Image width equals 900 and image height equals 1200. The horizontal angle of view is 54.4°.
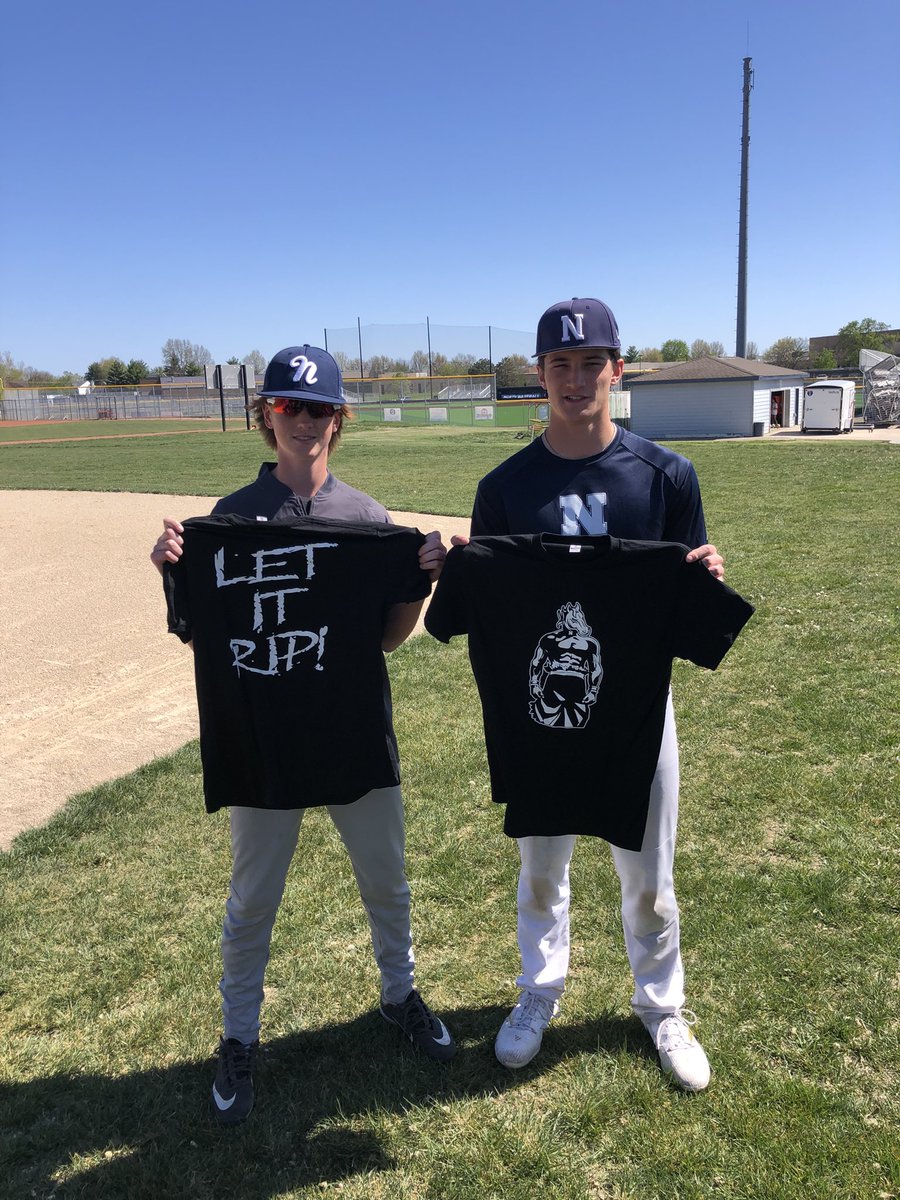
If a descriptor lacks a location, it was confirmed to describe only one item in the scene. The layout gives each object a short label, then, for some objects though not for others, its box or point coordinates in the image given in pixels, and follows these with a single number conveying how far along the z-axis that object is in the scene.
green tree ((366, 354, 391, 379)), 58.78
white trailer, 31.56
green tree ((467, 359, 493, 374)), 58.28
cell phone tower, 43.94
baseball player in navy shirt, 2.65
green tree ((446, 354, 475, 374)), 59.03
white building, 33.78
